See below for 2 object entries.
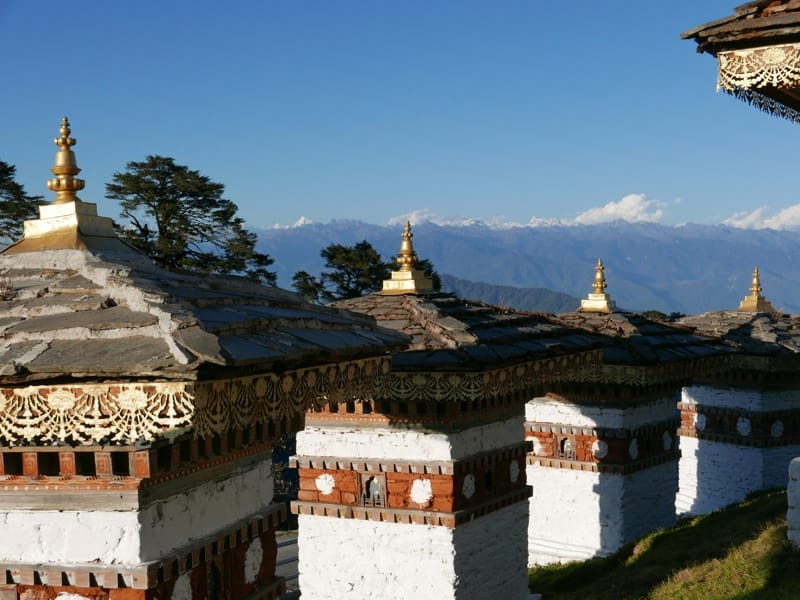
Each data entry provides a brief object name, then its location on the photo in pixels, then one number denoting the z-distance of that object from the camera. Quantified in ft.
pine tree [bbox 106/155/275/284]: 100.53
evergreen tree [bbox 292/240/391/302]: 117.70
